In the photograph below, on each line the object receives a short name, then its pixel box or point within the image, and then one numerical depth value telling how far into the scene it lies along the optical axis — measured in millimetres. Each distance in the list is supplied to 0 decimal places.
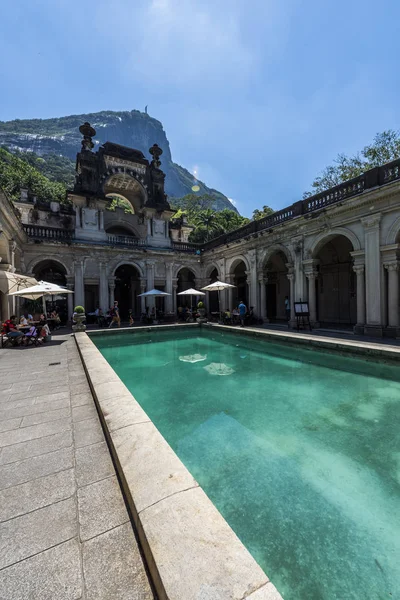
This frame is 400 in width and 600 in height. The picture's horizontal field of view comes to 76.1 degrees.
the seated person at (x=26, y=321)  9594
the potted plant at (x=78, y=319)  12141
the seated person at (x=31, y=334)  8922
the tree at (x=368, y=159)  19703
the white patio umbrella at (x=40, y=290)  8947
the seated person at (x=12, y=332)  8798
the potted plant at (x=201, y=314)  15109
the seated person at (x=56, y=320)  13662
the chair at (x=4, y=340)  8703
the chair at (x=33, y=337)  8943
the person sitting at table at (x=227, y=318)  14102
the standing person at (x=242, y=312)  13484
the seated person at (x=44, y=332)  9258
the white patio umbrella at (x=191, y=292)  15781
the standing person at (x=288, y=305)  13389
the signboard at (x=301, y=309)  11523
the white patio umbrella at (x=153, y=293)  15635
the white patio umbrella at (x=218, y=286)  14363
